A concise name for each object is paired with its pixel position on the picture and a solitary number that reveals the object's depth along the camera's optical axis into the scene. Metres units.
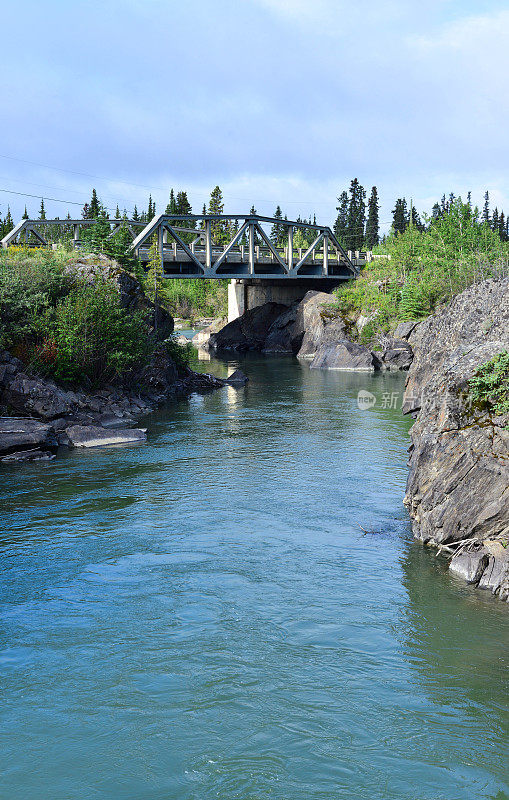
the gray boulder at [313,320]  87.93
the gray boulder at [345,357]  72.31
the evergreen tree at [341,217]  164.00
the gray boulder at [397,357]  73.06
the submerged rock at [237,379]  61.66
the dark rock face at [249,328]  103.44
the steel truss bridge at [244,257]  72.50
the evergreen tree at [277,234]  166.38
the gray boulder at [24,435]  33.34
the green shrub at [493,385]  20.00
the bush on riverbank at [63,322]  40.31
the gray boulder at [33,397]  36.47
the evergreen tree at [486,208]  188.75
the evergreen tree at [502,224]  176.55
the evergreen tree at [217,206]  152.91
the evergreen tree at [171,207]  156.50
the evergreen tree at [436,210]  189.25
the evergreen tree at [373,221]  160.50
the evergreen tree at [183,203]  160.88
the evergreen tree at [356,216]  159.88
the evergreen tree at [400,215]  156.90
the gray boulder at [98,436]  35.72
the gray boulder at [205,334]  109.61
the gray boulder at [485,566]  17.47
